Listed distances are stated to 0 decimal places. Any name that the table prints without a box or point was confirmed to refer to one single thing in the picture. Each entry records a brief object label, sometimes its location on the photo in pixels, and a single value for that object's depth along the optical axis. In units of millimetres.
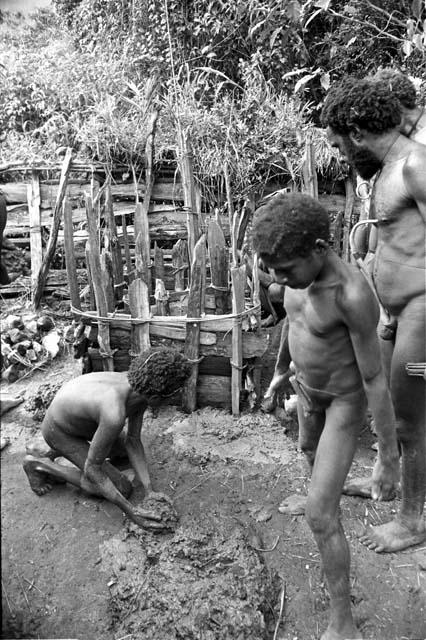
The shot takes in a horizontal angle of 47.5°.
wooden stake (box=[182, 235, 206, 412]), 3818
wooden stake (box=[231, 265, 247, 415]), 3791
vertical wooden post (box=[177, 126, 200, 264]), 5229
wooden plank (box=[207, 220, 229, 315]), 4332
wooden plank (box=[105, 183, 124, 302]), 5215
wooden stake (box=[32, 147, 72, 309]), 6031
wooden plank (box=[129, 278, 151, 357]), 3826
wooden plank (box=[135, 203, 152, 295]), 4234
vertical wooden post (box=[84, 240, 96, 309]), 4465
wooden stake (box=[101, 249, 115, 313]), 4051
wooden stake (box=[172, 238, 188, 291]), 5289
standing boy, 1945
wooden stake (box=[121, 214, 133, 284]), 5488
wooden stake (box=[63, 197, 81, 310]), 4321
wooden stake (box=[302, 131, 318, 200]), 5348
